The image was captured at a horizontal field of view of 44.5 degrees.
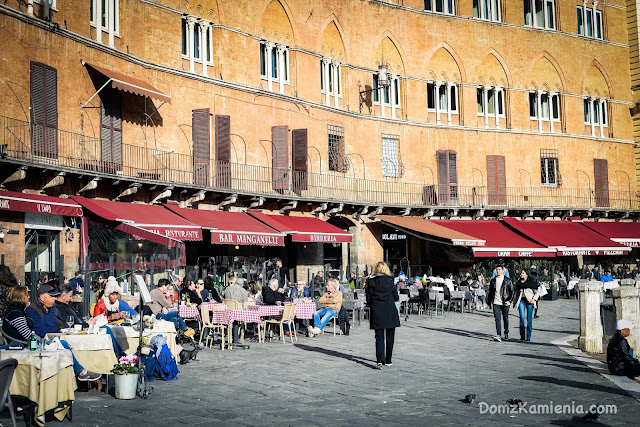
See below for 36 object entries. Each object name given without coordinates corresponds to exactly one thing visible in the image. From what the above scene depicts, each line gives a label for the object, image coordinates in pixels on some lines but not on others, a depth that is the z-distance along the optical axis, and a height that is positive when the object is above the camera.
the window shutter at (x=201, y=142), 25.78 +4.50
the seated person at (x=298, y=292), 19.36 -0.44
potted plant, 9.54 -1.22
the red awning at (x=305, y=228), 27.22 +1.66
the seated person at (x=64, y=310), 11.53 -0.44
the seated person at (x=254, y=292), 17.98 -0.37
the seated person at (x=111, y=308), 12.80 -0.46
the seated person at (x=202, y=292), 17.69 -0.33
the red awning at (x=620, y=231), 37.31 +1.66
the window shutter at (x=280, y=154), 28.84 +4.47
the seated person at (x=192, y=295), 16.44 -0.37
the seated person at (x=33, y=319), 9.09 -0.44
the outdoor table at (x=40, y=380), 7.98 -1.00
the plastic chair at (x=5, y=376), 6.61 -0.79
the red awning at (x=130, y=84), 21.28 +5.43
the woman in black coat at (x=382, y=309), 12.10 -0.57
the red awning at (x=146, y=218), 20.65 +1.70
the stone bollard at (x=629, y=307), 12.91 -0.69
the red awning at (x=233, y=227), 24.00 +1.57
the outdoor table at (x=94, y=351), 10.28 -0.92
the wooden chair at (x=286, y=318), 15.75 -0.87
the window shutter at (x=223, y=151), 26.58 +4.34
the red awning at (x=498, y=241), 32.03 +1.17
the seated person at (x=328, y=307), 17.47 -0.76
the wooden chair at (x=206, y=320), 15.04 -0.82
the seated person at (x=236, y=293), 16.25 -0.35
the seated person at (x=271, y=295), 16.70 -0.42
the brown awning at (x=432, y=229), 30.39 +1.67
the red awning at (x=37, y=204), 17.92 +1.87
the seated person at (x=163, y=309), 14.63 -0.57
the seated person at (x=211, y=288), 18.14 -0.27
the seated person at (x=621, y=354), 10.48 -1.22
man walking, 16.14 -0.59
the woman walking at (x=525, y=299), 15.95 -0.64
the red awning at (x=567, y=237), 34.50 +1.34
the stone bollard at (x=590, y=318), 14.10 -0.96
